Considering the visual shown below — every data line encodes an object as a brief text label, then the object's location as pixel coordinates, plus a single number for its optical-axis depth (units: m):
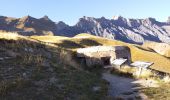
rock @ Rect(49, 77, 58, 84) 7.03
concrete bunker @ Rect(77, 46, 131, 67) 14.54
